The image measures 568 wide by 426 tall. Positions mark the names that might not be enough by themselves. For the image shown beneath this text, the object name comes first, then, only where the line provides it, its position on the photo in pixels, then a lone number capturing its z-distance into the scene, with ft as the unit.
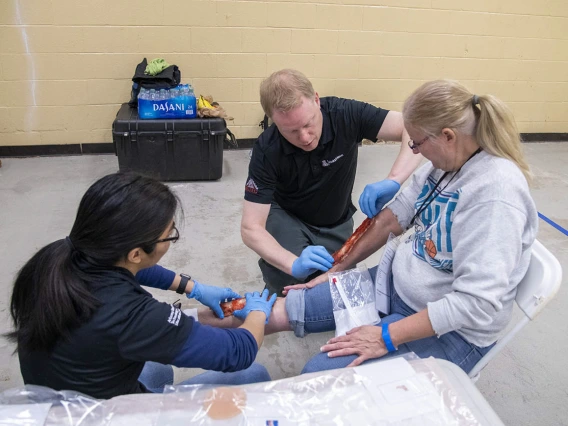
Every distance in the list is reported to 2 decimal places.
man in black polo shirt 5.29
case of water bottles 10.18
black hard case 10.14
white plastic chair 3.64
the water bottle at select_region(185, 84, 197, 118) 10.30
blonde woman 3.58
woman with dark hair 3.13
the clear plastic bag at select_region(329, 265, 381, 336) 4.42
